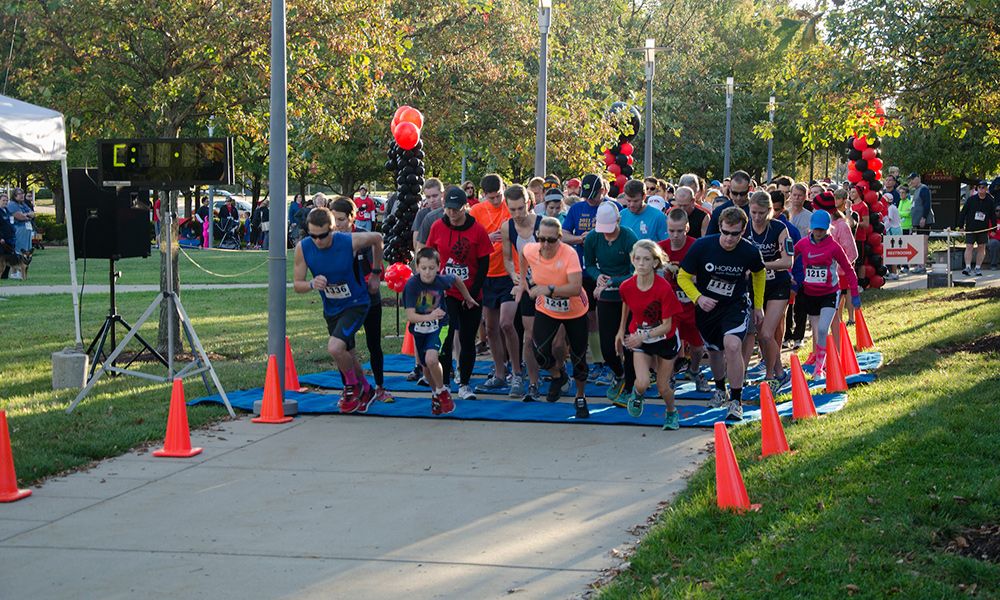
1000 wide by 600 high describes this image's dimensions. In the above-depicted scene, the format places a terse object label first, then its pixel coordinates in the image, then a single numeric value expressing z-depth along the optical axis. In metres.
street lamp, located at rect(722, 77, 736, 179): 32.31
